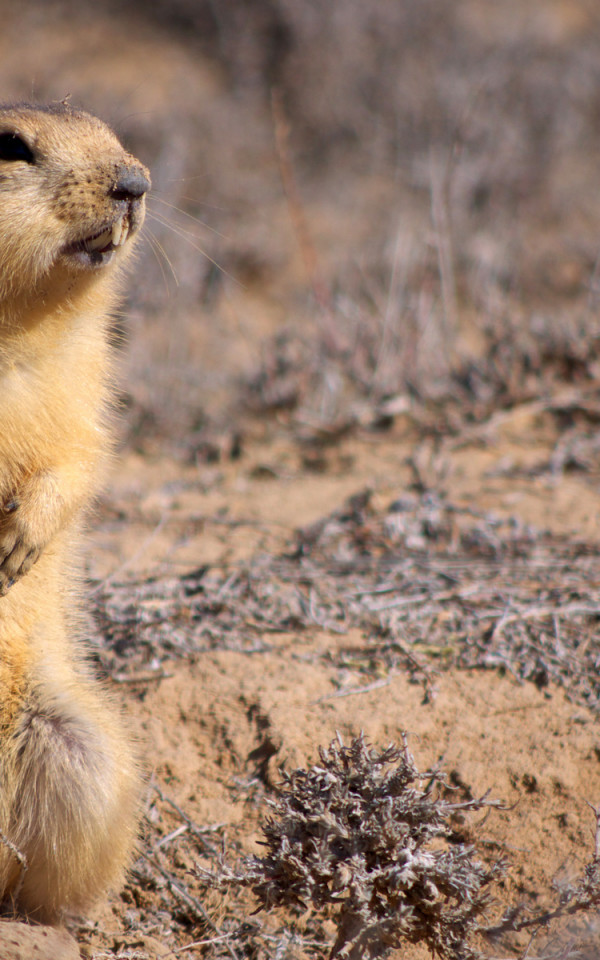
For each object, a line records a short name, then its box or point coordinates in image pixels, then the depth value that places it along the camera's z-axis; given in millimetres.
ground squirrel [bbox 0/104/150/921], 5594
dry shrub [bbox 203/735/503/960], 4738
